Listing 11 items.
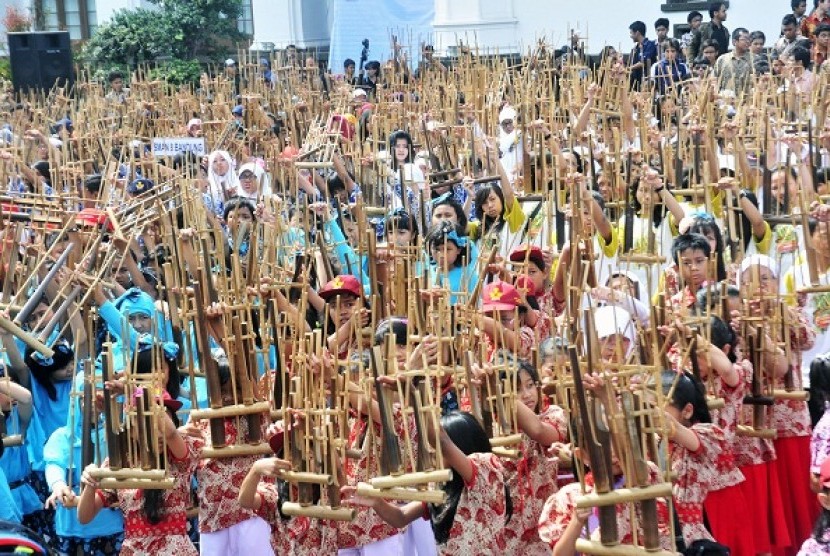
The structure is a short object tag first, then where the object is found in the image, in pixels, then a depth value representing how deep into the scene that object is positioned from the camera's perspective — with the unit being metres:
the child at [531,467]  4.68
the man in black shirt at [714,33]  14.40
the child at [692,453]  4.69
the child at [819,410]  4.73
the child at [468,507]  4.35
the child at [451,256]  6.50
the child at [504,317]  5.39
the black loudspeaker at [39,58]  15.16
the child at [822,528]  4.23
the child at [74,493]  4.98
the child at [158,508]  4.78
